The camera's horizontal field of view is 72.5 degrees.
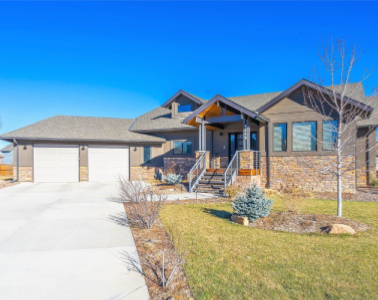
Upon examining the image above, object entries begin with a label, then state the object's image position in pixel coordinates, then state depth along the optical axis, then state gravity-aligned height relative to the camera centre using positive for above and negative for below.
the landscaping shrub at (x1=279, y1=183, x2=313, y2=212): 7.23 -1.73
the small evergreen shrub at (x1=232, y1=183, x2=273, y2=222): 6.61 -1.41
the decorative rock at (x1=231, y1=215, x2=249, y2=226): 6.53 -1.78
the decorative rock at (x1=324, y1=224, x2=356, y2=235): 5.59 -1.72
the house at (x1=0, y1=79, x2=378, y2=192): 12.54 +0.44
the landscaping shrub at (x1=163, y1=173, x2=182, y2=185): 13.44 -1.45
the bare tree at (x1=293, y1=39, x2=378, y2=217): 7.13 +2.55
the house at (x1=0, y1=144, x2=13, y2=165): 42.76 -0.76
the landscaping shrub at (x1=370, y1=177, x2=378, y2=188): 12.40 -1.53
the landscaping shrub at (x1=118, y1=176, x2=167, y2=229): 6.16 -1.61
